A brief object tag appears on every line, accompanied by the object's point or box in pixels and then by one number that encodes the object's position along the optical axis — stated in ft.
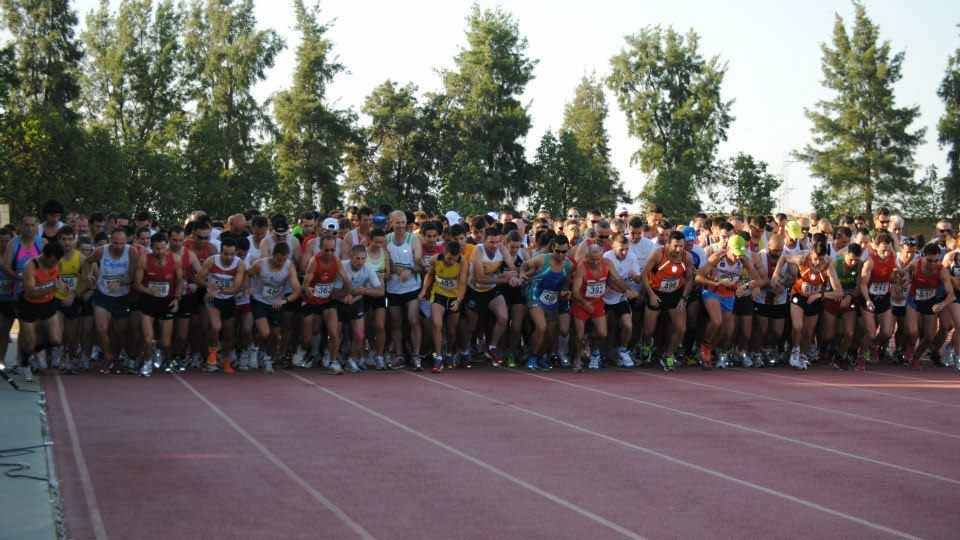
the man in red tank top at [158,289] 43.42
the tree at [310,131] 181.78
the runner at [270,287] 45.32
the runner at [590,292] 48.39
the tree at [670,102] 200.44
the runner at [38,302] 40.29
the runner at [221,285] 44.70
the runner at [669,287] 49.67
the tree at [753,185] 143.64
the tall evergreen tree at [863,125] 194.08
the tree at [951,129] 192.44
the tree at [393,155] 184.65
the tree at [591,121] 259.47
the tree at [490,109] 187.52
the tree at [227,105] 175.32
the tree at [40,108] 143.54
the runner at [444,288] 47.14
